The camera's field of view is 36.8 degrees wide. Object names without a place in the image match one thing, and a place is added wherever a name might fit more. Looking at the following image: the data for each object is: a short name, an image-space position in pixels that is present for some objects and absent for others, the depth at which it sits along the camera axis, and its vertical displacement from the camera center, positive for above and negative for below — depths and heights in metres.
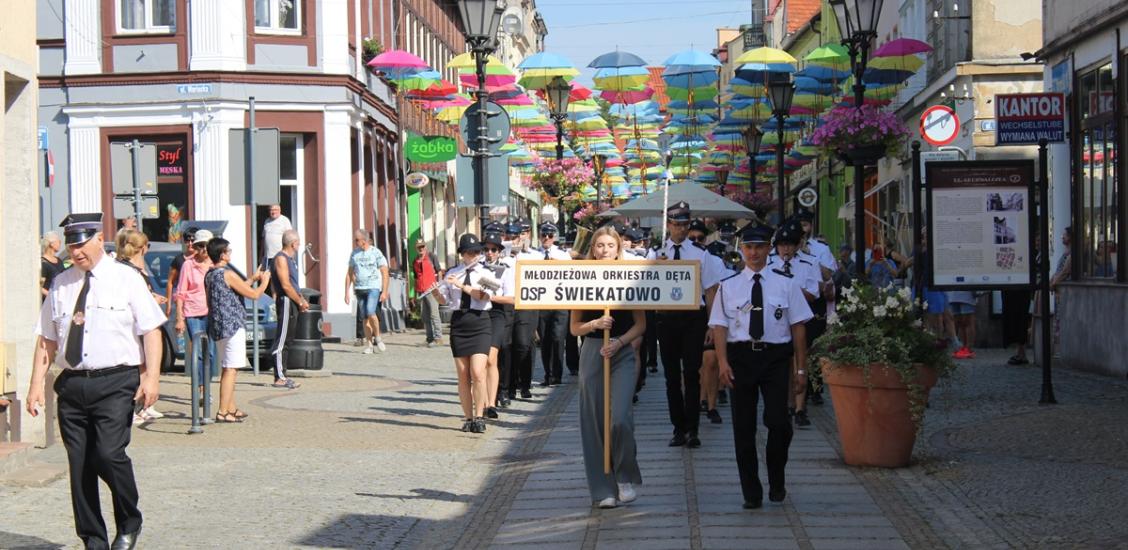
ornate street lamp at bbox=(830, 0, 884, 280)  18.17 +2.32
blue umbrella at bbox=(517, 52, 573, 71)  31.06 +3.50
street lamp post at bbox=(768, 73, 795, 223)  30.06 +2.72
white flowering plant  10.91 -0.60
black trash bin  20.69 -1.09
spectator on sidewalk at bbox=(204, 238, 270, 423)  14.84 -0.59
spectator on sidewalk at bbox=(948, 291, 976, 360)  23.52 -0.93
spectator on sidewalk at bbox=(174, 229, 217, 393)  15.79 -0.35
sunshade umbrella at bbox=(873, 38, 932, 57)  28.42 +3.34
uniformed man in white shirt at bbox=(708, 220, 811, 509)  9.75 -0.58
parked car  20.93 -0.70
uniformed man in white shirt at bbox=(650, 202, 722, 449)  12.83 -0.79
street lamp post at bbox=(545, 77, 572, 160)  31.72 +2.96
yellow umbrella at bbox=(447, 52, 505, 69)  31.09 +3.54
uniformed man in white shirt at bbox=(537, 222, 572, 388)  18.95 -1.00
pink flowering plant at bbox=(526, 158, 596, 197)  45.12 +2.12
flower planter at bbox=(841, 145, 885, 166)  19.84 +1.23
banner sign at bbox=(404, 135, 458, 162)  33.91 +2.13
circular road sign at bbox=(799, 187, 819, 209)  45.88 +1.42
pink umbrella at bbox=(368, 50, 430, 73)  31.52 +3.62
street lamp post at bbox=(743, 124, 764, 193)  40.44 +2.62
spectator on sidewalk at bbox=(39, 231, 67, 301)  16.62 +0.01
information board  15.86 +0.19
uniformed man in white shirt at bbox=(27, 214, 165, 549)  8.26 -0.53
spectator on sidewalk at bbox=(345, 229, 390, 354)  25.95 -0.40
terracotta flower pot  11.02 -1.09
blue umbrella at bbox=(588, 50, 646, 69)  35.00 +3.95
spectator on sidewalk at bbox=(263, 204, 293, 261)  27.09 +0.41
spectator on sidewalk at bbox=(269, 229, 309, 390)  18.83 -0.40
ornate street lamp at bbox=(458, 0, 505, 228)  18.69 +2.34
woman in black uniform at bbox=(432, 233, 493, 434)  14.20 -0.69
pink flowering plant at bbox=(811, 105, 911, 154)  23.67 +1.64
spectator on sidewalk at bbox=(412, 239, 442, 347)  27.92 -0.59
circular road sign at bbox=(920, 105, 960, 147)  22.28 +1.58
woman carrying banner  9.85 -0.89
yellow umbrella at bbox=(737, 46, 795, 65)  30.77 +3.52
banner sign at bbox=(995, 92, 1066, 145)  16.52 +1.24
